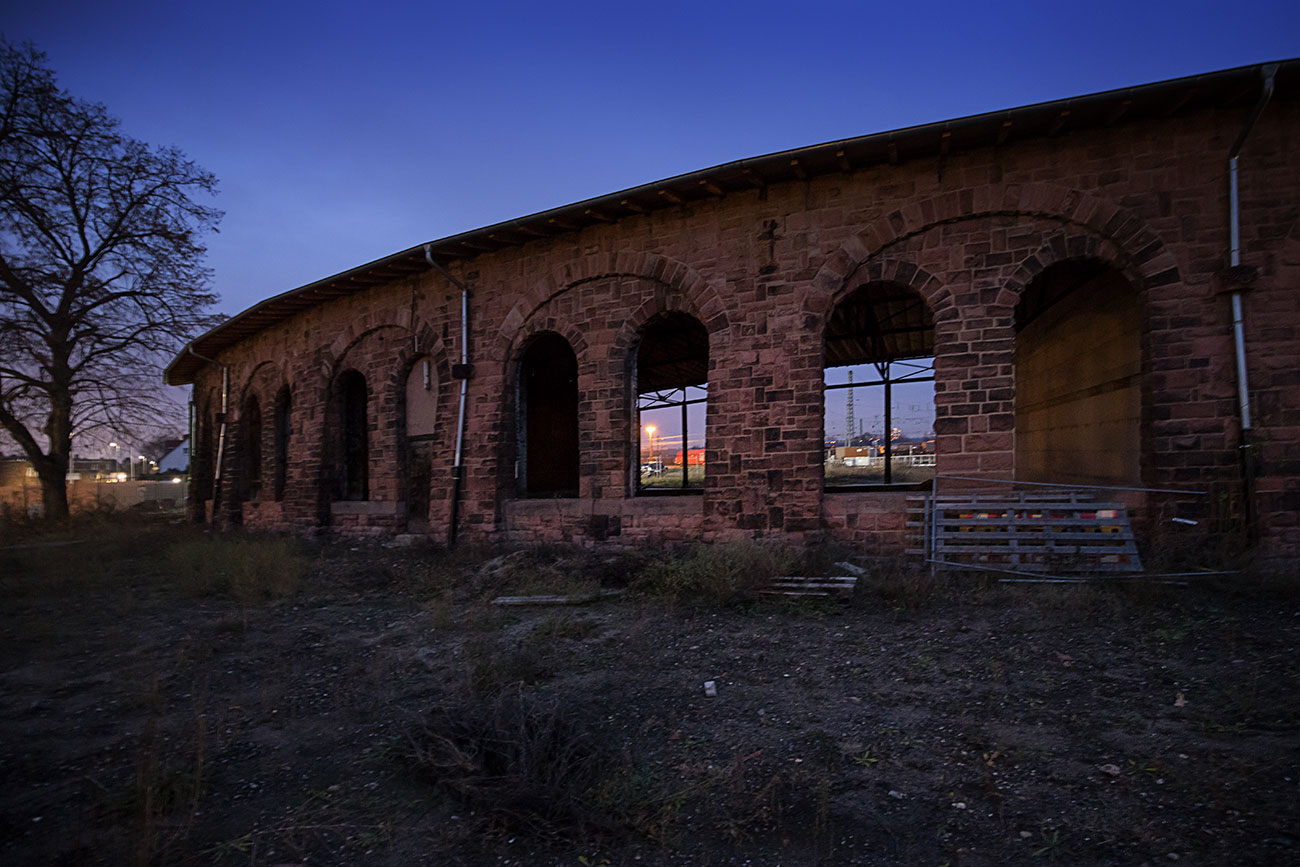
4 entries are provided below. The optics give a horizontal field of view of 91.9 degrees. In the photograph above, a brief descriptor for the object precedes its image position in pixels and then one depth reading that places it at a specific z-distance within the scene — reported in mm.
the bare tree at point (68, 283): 15094
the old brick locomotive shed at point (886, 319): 6754
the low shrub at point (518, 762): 2822
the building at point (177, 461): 53703
